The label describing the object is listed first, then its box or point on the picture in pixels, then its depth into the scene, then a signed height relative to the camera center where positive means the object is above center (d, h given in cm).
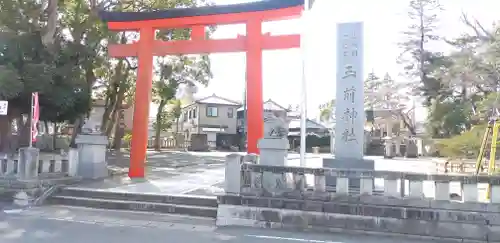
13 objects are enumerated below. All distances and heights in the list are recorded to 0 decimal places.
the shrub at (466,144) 1493 -12
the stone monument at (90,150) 1186 -41
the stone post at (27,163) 1030 -70
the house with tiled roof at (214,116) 4906 +269
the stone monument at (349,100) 922 +91
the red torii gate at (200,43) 1122 +281
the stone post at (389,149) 3280 -70
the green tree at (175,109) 4358 +309
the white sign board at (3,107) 1055 +74
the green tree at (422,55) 3466 +755
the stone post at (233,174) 835 -74
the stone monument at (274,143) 911 -9
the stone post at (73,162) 1148 -73
